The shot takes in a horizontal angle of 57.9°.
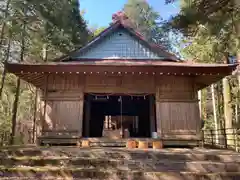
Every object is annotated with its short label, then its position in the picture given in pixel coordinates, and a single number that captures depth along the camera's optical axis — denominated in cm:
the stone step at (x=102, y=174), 432
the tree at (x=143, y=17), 2666
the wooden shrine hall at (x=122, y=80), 751
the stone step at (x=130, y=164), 483
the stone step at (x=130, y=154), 529
